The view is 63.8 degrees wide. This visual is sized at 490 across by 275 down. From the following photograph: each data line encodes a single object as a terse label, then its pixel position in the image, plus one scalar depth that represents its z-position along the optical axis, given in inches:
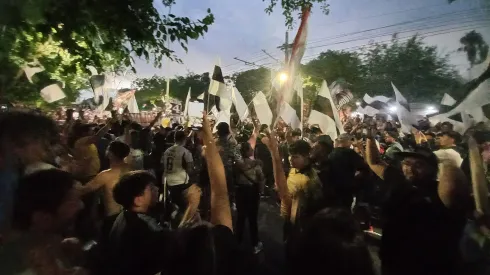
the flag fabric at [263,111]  271.3
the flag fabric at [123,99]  424.5
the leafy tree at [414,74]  1043.9
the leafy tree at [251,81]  1000.1
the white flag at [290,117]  292.8
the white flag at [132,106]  470.6
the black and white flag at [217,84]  243.6
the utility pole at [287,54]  281.3
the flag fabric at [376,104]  463.5
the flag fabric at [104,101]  294.9
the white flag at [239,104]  320.2
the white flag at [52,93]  181.2
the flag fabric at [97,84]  270.4
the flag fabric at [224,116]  316.6
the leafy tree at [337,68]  1252.5
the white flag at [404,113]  260.3
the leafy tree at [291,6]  199.8
